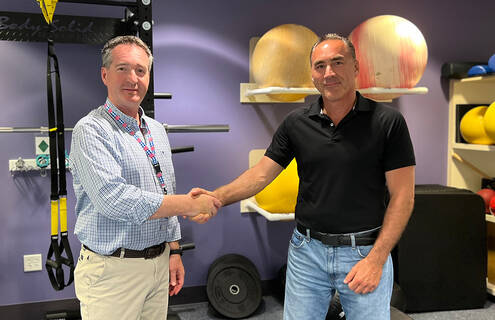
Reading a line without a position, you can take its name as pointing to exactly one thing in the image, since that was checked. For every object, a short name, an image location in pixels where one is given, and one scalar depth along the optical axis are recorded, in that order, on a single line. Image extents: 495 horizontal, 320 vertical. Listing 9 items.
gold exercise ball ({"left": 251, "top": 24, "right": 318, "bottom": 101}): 3.31
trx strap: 2.21
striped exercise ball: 3.33
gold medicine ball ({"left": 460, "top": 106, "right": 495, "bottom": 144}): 3.82
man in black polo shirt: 1.91
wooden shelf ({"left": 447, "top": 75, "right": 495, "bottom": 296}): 4.23
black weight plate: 3.53
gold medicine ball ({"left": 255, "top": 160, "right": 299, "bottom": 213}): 3.38
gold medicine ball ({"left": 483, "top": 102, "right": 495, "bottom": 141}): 3.48
